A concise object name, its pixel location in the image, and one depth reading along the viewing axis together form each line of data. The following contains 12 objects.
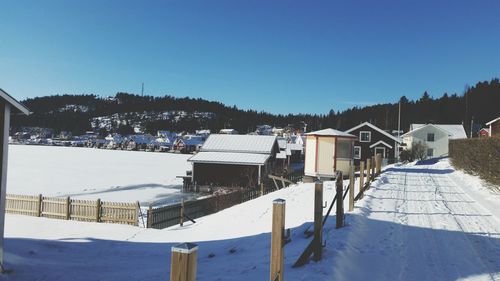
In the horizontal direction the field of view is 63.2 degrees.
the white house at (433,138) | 66.00
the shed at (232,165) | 39.72
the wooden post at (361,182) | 13.86
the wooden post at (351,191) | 11.06
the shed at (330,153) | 24.12
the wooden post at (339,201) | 8.96
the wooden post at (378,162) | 22.55
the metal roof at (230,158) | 39.69
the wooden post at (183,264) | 2.71
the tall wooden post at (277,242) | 4.78
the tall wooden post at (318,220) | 6.85
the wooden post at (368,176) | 16.60
